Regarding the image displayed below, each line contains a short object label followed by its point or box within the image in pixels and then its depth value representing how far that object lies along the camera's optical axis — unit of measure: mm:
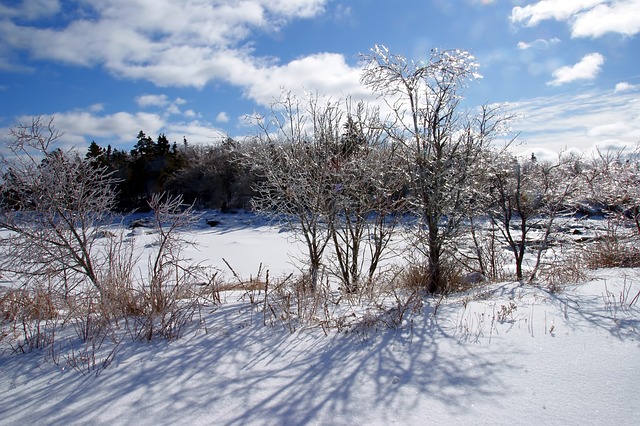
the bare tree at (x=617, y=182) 8328
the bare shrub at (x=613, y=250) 7430
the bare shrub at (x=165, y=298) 3447
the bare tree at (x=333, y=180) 7133
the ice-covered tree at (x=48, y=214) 6566
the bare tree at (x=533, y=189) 9672
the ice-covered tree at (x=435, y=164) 6059
